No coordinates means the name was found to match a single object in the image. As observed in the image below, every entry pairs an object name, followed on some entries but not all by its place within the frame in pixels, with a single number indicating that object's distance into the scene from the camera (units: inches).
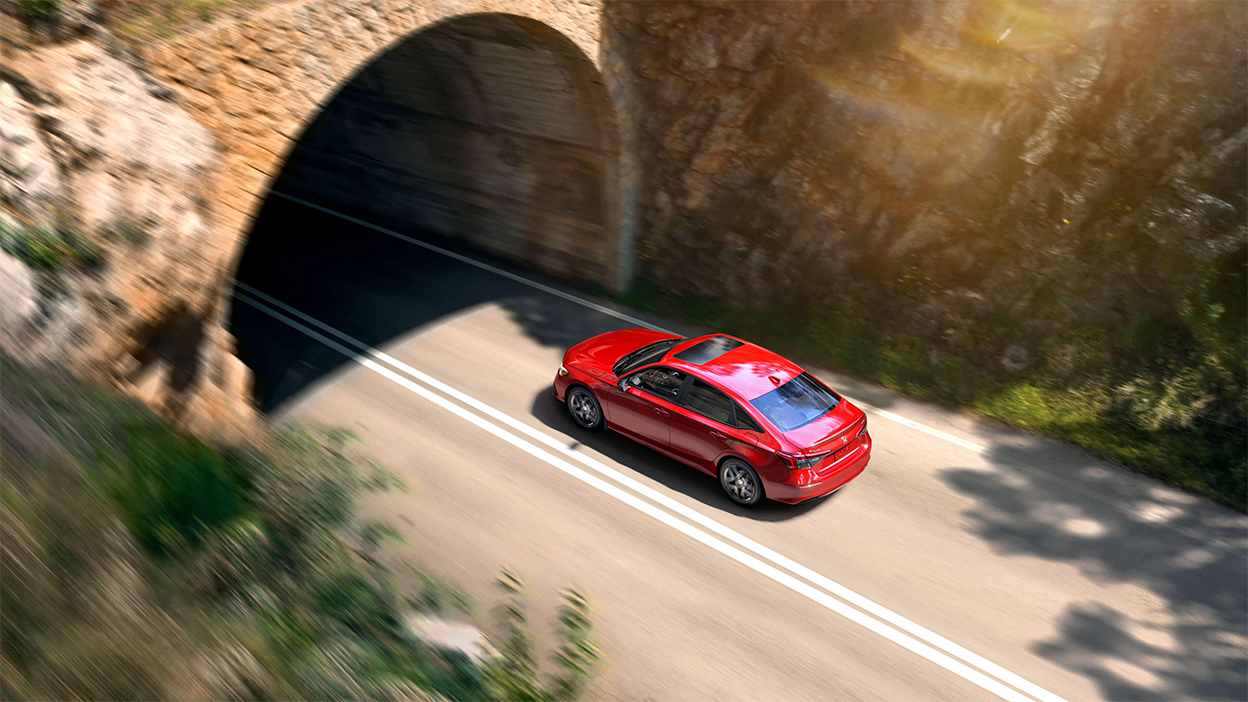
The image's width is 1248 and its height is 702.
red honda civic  324.2
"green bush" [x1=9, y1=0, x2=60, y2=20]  249.6
